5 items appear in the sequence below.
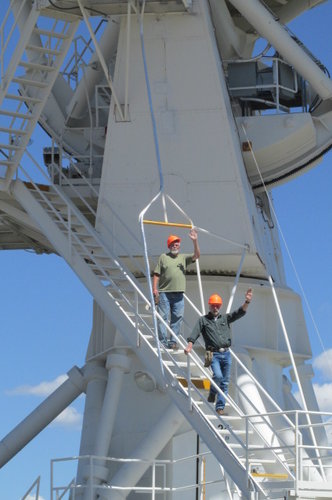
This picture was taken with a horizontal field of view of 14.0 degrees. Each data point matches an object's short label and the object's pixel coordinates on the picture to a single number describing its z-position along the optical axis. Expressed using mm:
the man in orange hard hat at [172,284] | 18781
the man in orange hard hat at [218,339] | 17750
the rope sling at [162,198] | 21750
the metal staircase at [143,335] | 17656
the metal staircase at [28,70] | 22250
